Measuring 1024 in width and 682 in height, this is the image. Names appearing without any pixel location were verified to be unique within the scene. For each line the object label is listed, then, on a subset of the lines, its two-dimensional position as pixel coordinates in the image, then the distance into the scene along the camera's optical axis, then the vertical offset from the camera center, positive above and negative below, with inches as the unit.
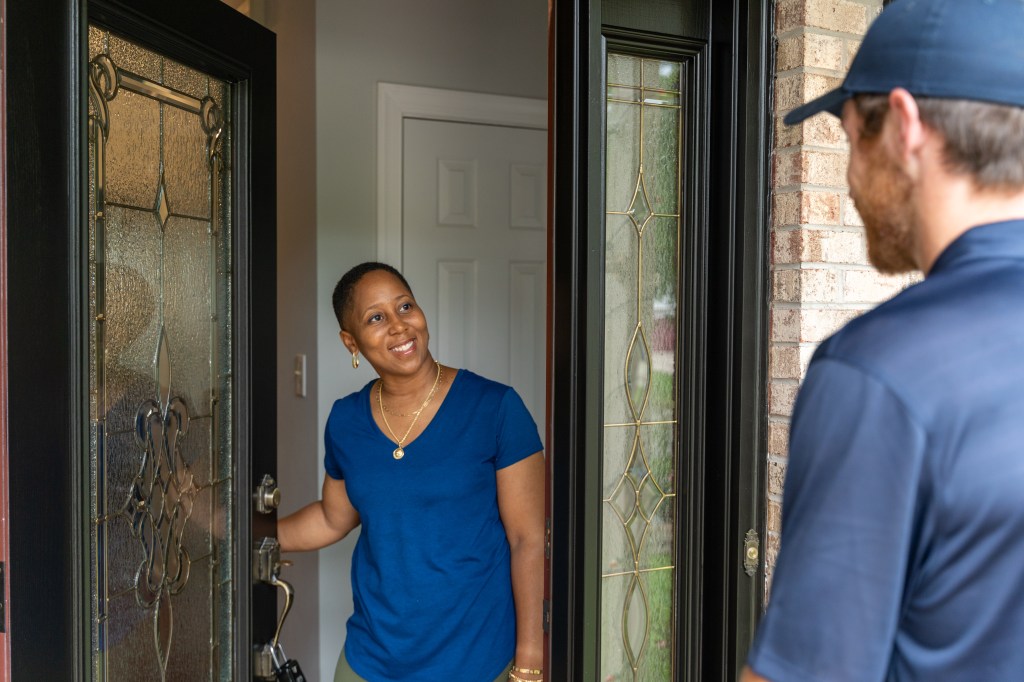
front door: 57.9 -1.0
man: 31.7 -3.2
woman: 88.5 -18.5
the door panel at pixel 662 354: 74.7 -2.3
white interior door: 132.6 +12.0
